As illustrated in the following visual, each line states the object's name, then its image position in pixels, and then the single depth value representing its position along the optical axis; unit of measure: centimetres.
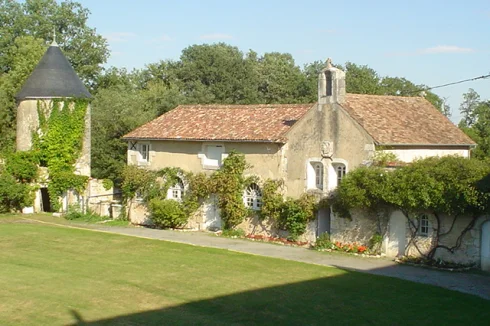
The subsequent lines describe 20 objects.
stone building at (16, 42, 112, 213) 3603
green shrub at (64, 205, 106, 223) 3334
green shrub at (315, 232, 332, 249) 2512
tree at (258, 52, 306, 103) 6206
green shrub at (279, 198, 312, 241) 2589
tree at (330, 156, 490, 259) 2052
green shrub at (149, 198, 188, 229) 3002
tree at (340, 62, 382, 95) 5422
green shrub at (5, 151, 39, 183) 3534
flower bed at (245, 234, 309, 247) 2617
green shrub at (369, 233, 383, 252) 2369
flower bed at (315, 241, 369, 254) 2408
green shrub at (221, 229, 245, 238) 2823
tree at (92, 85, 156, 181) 3909
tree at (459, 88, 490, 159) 3600
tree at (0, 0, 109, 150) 5760
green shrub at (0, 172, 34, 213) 3447
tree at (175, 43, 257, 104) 6153
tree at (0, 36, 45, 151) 4588
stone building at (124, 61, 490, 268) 2473
